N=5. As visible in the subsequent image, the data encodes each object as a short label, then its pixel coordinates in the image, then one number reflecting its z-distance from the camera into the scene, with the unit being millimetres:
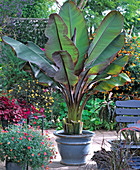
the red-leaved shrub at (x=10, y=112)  4324
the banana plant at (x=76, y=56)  4156
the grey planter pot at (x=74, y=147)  4301
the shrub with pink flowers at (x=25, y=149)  3408
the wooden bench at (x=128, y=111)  4217
